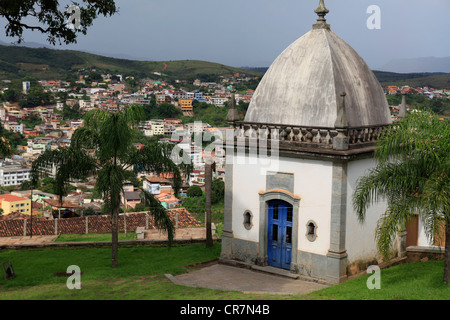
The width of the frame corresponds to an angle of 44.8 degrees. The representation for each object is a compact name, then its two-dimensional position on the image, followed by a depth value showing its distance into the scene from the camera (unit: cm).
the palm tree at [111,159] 1512
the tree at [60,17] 1371
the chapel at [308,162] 1401
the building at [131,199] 6197
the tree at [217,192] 5097
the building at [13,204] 6594
